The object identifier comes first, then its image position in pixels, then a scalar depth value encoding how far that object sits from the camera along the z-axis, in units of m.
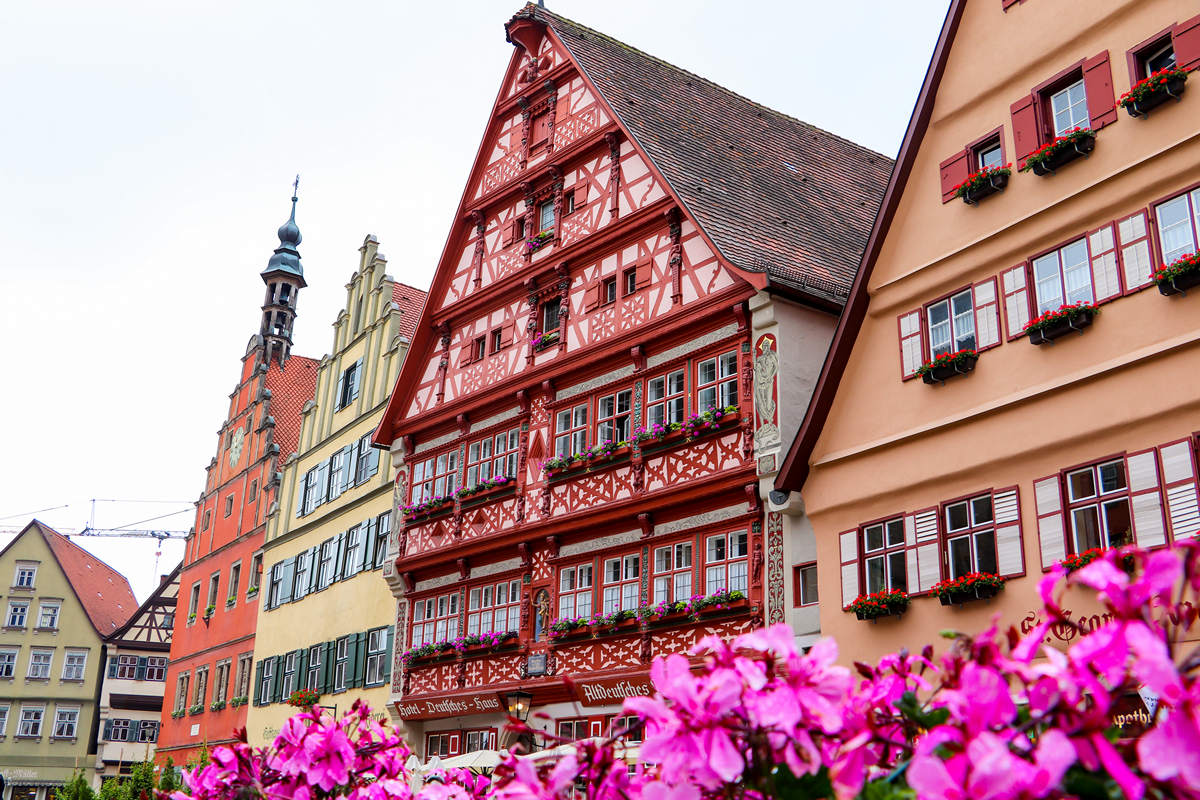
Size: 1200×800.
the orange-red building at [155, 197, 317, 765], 35.16
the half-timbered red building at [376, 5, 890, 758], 18.22
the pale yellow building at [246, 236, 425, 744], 27.62
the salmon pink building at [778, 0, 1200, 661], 12.88
